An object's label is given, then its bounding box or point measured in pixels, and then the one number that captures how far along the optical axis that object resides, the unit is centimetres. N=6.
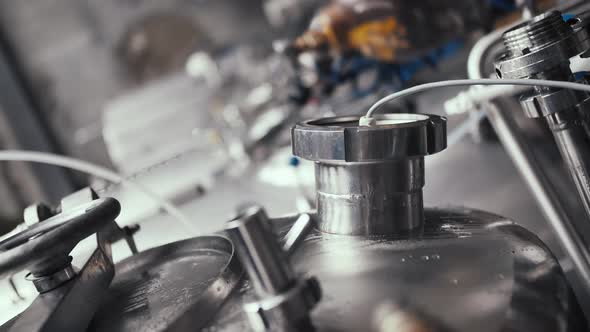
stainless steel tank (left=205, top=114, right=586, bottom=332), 39
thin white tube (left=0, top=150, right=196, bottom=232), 79
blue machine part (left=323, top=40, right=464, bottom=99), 163
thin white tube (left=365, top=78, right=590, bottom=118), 48
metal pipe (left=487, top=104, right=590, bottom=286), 65
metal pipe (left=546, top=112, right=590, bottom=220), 56
